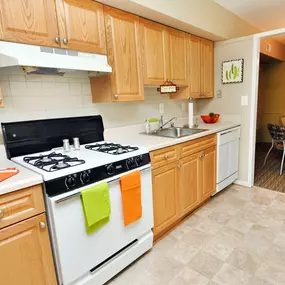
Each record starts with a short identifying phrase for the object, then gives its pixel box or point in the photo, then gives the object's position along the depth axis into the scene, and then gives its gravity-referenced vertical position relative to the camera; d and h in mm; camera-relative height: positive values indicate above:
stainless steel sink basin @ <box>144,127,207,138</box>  2657 -389
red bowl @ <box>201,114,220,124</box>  3079 -299
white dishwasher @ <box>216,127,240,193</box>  2689 -765
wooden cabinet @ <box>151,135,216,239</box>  1943 -849
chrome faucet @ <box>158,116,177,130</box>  2693 -288
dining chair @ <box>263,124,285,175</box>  3465 -665
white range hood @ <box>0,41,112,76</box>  1288 +299
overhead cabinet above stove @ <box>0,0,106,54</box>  1326 +550
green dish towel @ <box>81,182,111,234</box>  1312 -624
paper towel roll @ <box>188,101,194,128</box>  2729 -230
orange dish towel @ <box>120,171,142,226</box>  1535 -673
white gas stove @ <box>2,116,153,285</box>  1246 -500
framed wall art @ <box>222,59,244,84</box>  2883 +334
